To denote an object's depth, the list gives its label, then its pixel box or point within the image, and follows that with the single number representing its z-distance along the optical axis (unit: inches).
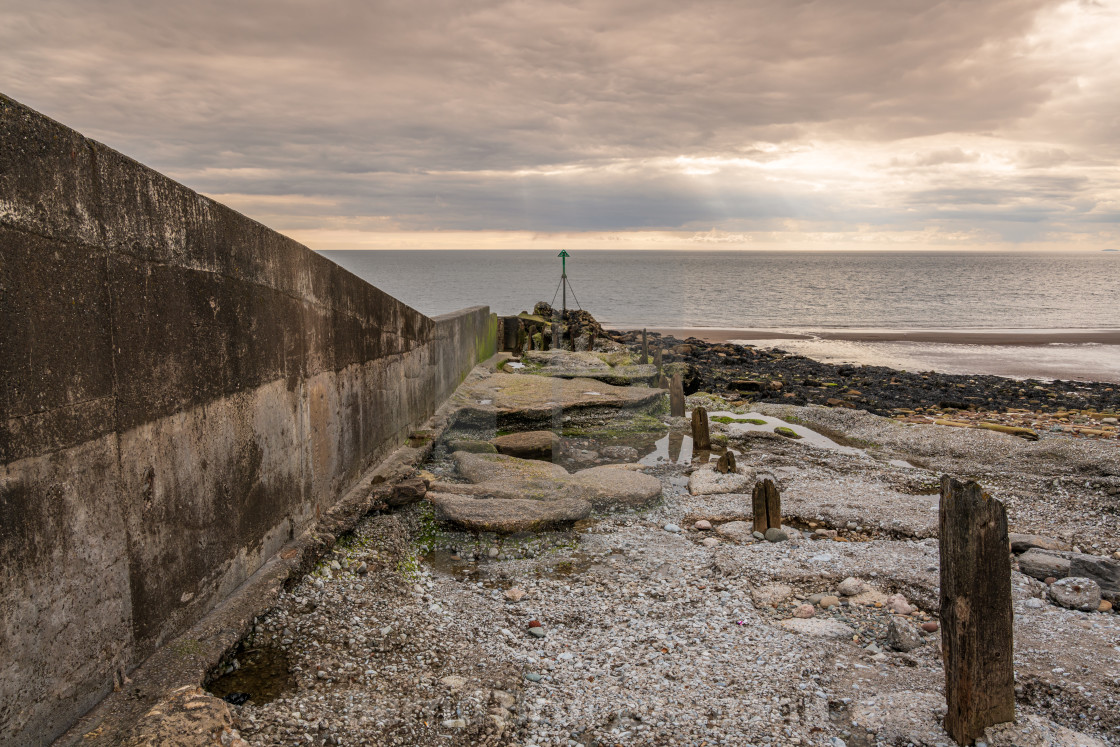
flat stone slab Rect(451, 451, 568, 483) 273.0
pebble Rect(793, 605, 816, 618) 176.1
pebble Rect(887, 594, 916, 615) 175.8
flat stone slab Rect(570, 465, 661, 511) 261.3
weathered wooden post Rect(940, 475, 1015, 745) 122.2
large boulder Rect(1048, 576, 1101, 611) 176.2
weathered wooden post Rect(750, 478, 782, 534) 238.4
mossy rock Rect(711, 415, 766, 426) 459.7
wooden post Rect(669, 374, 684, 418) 466.3
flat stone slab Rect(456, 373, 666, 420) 375.6
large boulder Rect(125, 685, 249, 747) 98.7
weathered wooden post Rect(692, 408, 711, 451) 369.7
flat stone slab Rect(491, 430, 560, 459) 326.6
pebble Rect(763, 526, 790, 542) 232.2
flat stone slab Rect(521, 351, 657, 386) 497.7
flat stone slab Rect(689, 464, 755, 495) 288.5
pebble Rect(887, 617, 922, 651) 157.3
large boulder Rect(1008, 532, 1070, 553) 215.8
